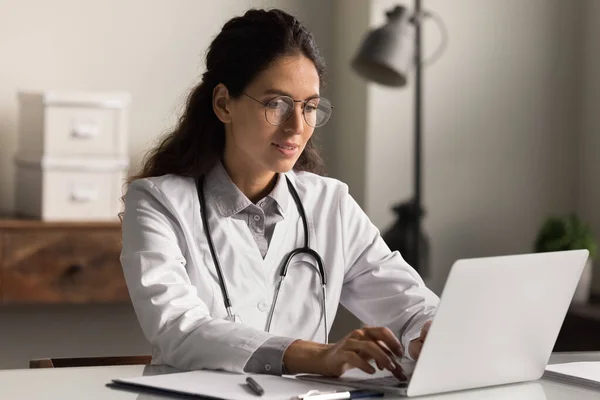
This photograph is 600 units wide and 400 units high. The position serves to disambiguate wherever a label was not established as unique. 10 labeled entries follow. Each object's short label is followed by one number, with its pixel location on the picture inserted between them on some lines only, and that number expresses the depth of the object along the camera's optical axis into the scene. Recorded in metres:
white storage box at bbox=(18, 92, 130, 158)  4.16
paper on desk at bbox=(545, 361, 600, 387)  2.55
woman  2.96
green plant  4.40
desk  2.26
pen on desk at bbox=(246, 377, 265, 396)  2.21
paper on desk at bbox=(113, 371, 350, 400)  2.21
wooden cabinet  4.13
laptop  2.22
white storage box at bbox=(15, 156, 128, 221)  4.17
